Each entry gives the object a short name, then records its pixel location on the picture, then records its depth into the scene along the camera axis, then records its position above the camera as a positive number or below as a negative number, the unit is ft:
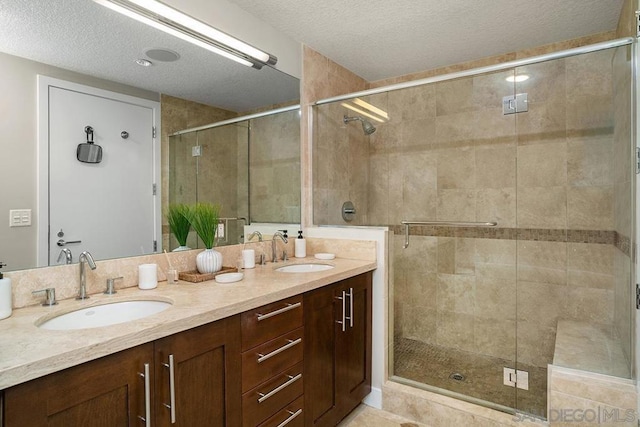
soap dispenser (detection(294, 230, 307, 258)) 8.25 -0.84
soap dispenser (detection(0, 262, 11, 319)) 3.76 -0.91
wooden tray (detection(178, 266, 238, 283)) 5.57 -1.02
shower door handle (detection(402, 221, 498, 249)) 8.98 -0.33
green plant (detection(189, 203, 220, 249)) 6.16 -0.19
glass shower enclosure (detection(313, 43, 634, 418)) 6.86 +0.07
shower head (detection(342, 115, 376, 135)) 9.56 +2.46
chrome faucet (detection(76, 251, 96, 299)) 4.61 -0.74
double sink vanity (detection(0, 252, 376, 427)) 2.95 -1.53
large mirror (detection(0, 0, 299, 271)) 4.24 +2.06
